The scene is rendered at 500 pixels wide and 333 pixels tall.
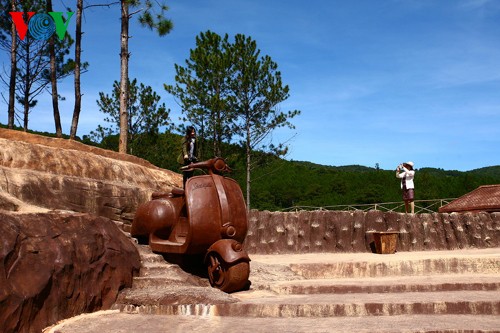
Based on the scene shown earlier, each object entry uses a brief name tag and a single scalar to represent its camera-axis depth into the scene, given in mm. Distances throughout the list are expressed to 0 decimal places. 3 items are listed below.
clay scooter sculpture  6095
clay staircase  4785
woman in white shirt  11540
